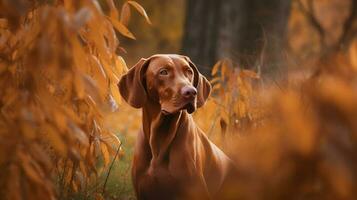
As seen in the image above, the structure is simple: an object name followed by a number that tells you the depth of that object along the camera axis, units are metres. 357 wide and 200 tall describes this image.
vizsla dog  3.42
